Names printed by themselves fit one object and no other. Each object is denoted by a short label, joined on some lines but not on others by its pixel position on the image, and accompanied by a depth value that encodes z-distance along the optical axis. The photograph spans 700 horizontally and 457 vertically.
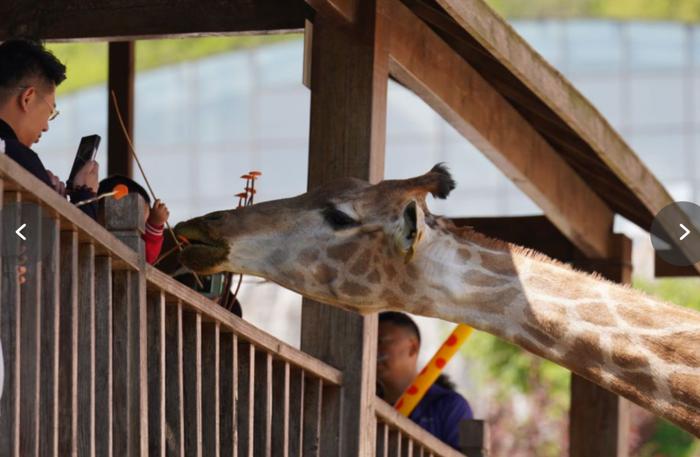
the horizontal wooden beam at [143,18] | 14.16
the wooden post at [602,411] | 19.48
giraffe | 12.40
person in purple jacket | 17.67
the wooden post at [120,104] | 17.62
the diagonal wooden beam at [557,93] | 13.43
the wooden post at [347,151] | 13.24
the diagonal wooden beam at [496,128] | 14.46
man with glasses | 11.77
